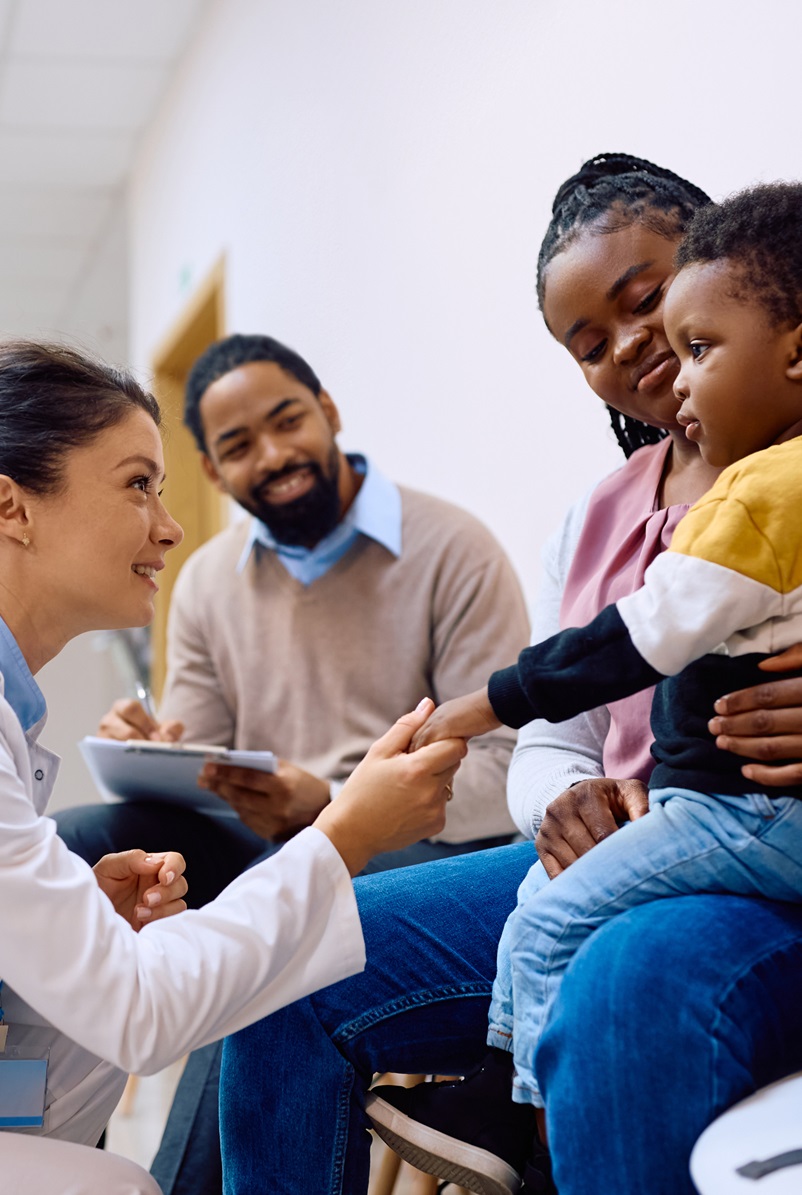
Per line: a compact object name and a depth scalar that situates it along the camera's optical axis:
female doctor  0.84
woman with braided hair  0.76
